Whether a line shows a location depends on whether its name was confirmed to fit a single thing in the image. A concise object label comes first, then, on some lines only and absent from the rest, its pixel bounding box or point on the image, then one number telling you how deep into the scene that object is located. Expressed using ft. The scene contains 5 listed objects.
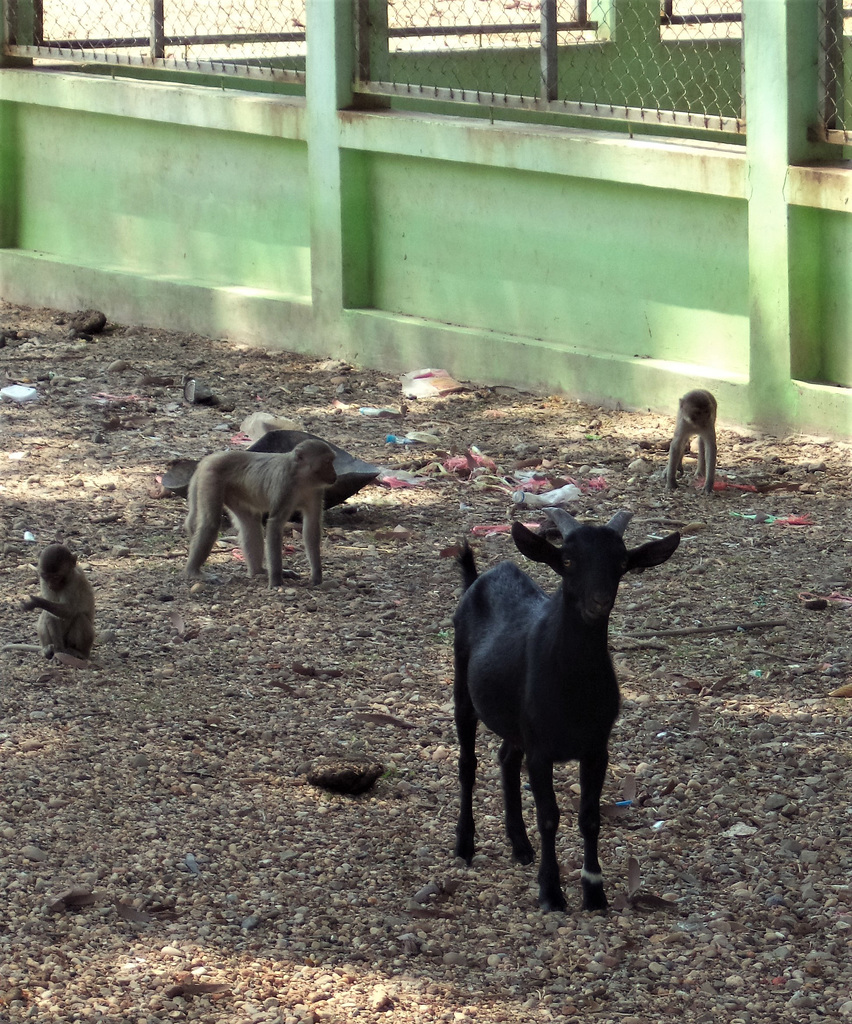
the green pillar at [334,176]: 75.10
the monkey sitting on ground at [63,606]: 41.34
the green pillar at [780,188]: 59.82
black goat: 27.45
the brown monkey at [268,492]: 49.37
